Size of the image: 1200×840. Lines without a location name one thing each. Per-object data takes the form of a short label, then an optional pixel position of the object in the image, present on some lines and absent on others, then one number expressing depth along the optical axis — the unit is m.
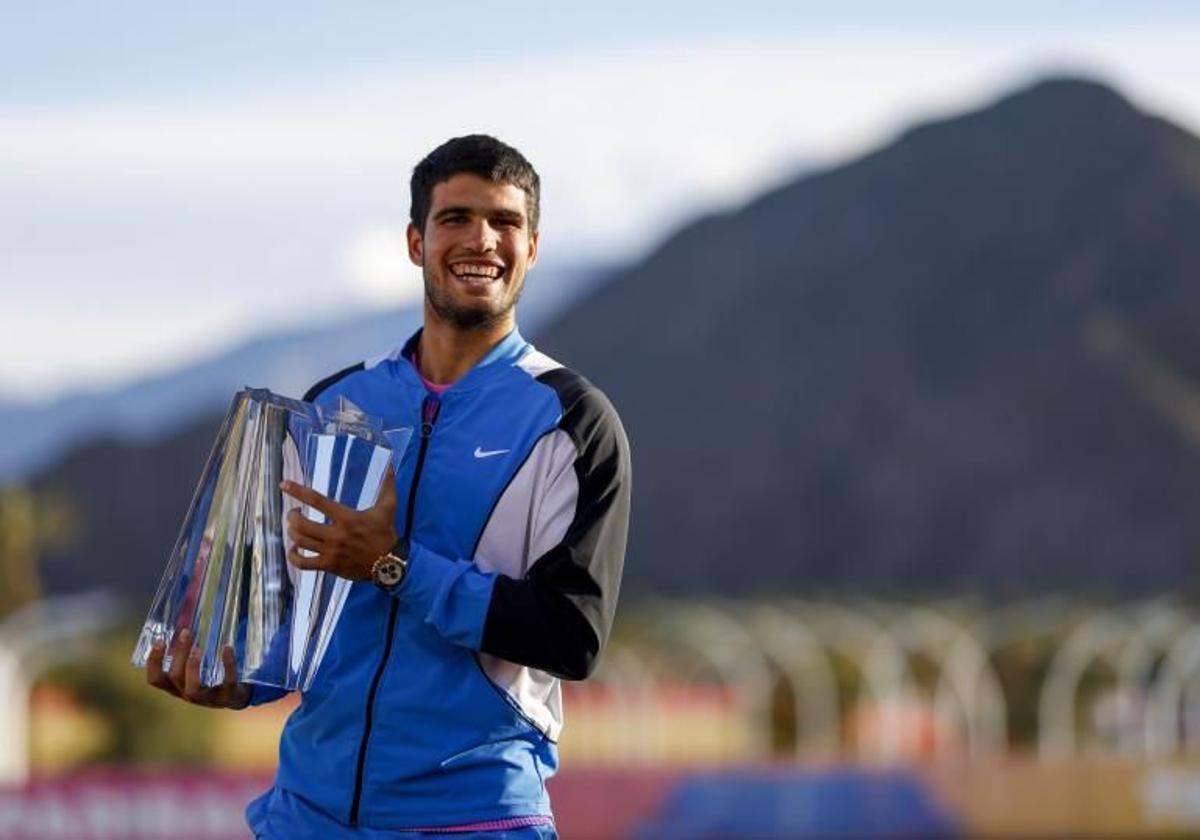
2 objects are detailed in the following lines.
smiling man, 4.53
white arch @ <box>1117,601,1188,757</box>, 80.25
